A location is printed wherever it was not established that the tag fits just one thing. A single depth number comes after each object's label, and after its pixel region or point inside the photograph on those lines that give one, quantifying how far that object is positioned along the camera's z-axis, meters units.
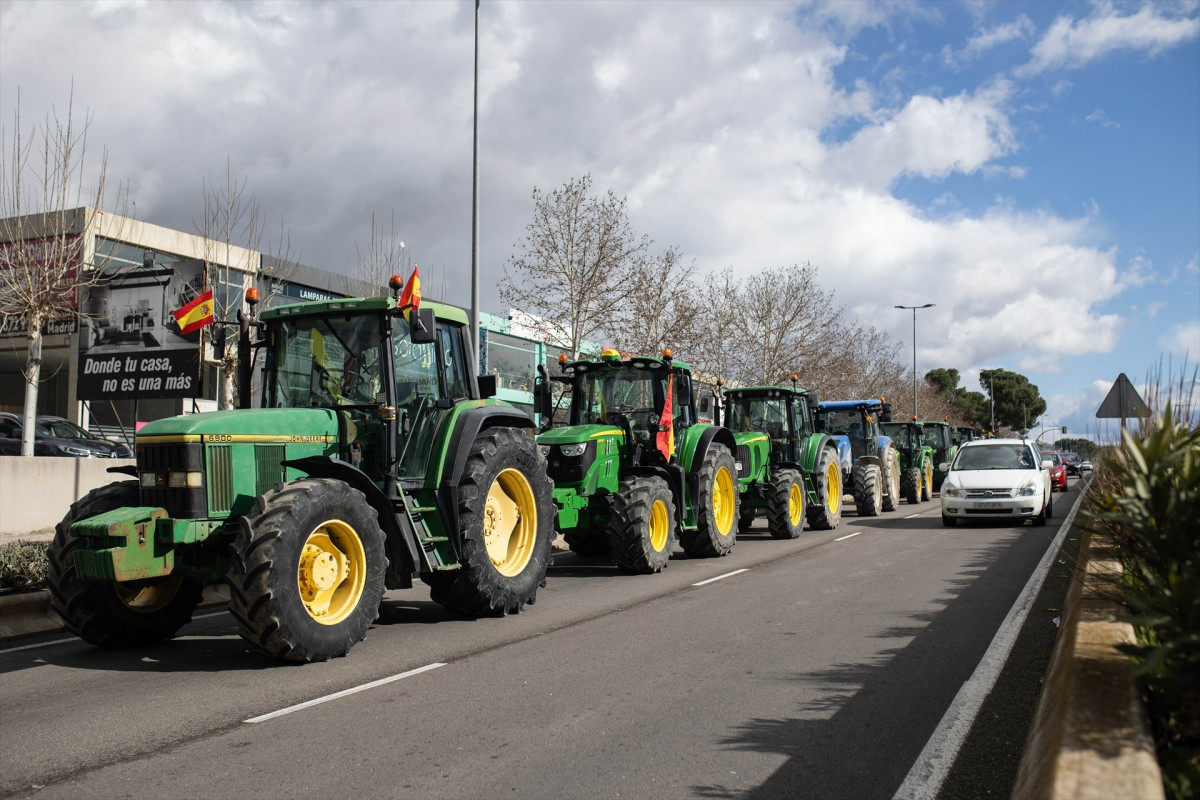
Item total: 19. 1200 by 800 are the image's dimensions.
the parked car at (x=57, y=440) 23.33
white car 18.03
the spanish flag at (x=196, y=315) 13.33
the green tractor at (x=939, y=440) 33.25
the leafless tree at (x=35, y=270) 15.37
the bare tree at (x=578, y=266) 23.22
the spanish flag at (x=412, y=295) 7.91
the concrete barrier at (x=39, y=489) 14.22
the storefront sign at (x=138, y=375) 15.34
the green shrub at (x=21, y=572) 9.34
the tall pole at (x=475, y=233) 16.58
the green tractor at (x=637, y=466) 11.73
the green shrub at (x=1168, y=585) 3.13
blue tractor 22.20
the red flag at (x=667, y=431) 12.82
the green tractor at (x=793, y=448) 17.38
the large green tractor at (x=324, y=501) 6.71
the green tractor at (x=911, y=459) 28.38
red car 33.41
